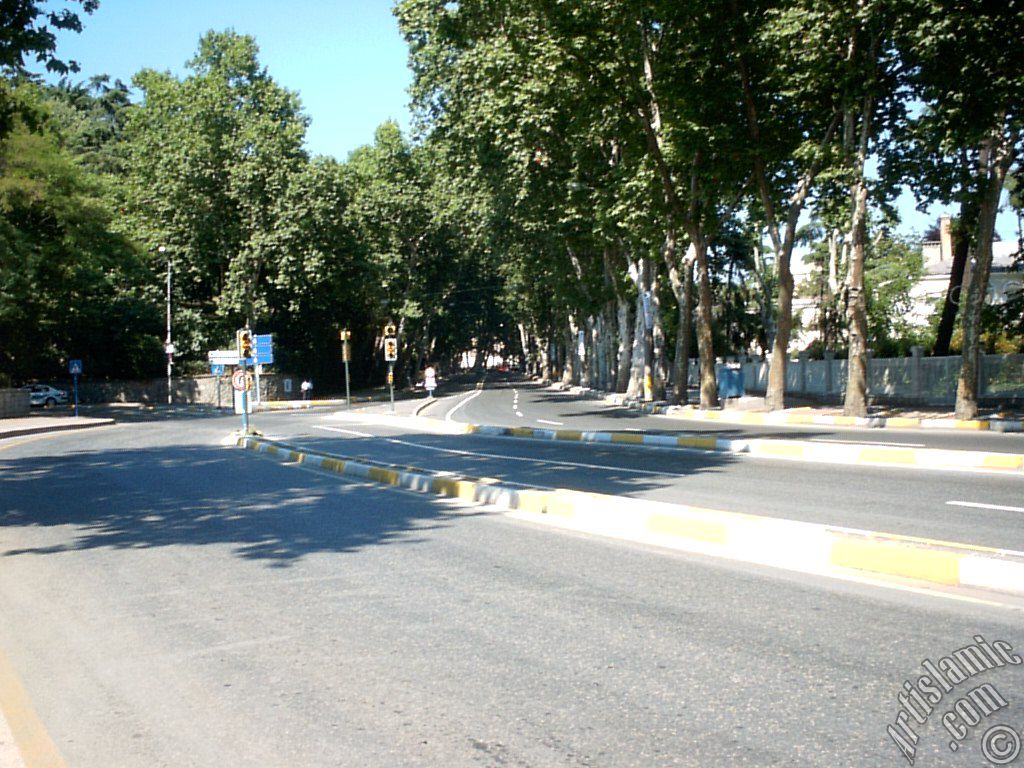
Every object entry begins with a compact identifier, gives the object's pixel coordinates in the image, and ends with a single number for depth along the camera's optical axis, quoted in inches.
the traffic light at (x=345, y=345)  1737.2
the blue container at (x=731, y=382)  1647.4
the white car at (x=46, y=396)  2309.3
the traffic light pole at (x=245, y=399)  1082.1
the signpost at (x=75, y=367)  1840.6
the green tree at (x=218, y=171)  2114.9
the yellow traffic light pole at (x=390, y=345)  1574.9
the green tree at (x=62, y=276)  1473.9
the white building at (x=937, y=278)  2393.0
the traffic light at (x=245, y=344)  1083.9
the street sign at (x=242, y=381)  1095.6
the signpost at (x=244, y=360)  1085.8
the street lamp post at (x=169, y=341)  2127.8
